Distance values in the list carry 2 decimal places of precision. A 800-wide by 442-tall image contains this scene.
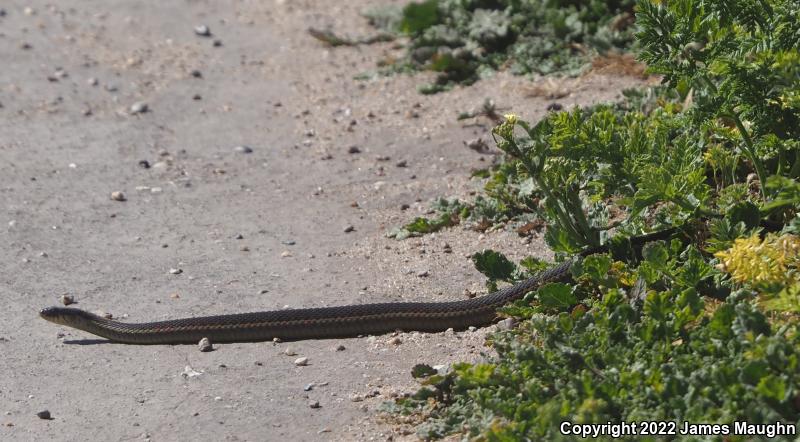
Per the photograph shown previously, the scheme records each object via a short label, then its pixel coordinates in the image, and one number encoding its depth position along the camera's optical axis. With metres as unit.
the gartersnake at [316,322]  12.38
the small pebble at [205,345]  12.71
